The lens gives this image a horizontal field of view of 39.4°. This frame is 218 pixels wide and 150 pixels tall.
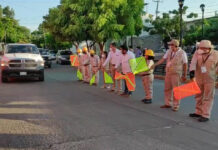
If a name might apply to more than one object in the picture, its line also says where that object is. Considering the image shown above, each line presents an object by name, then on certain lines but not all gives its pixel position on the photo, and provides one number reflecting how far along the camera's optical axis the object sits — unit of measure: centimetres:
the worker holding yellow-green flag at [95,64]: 1431
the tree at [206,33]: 3897
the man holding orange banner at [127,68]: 1069
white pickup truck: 1428
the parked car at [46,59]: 2864
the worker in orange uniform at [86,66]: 1506
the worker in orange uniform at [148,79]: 948
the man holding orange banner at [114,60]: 1145
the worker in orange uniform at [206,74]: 713
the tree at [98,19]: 2538
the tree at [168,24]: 3756
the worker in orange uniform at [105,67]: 1260
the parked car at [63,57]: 3544
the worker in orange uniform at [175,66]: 810
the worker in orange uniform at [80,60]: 1616
